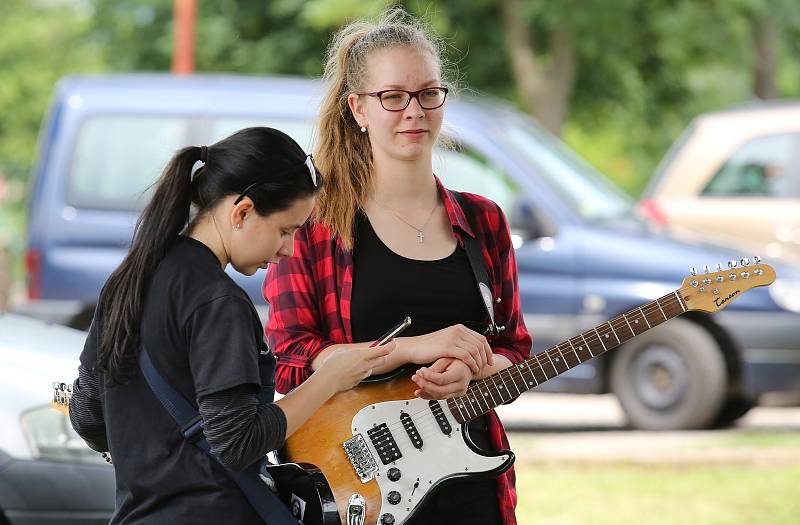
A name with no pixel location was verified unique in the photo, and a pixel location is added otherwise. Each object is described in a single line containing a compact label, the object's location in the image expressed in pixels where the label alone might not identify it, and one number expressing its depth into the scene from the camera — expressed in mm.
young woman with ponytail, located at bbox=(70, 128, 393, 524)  5508
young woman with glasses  6883
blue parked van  17437
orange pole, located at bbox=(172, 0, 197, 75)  30641
